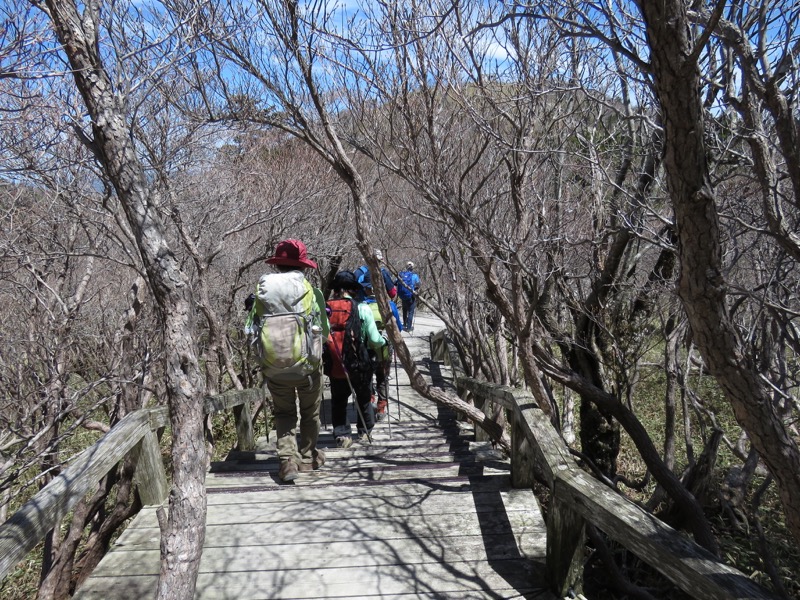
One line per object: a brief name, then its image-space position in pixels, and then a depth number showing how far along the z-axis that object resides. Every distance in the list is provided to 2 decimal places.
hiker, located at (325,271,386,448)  5.84
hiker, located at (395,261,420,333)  12.74
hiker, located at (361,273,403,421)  6.62
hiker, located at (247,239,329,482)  4.24
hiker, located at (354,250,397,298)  7.36
